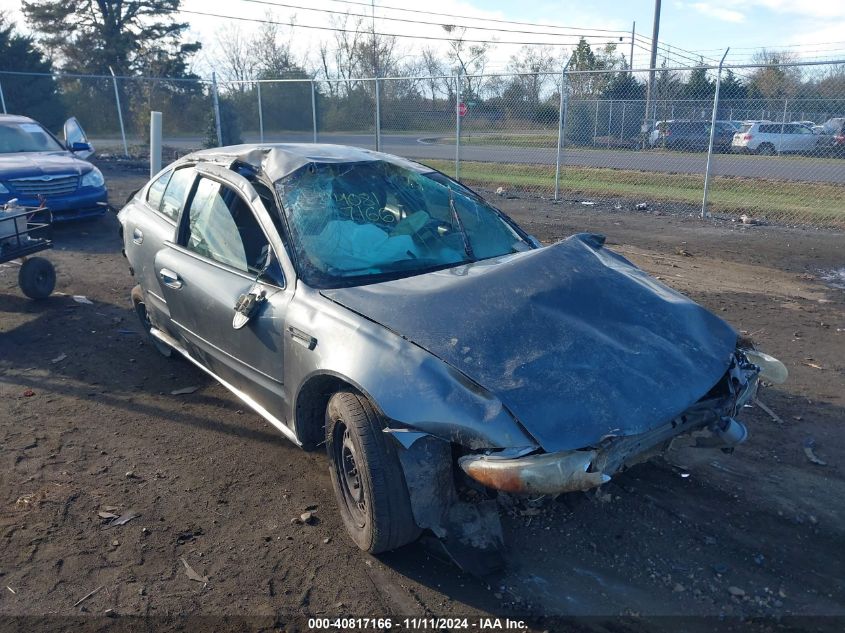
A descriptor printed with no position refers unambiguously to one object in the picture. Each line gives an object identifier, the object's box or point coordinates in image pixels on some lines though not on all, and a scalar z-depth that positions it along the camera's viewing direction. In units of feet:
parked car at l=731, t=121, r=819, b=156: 42.47
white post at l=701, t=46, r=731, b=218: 35.76
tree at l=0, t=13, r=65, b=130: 93.81
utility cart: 21.93
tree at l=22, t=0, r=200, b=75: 121.70
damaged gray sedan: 9.25
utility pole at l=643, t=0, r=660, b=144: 48.82
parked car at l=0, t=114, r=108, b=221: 32.24
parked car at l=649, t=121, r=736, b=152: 45.78
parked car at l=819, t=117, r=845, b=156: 39.83
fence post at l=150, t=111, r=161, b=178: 30.12
